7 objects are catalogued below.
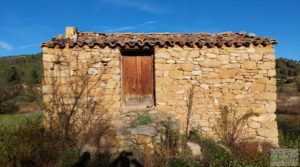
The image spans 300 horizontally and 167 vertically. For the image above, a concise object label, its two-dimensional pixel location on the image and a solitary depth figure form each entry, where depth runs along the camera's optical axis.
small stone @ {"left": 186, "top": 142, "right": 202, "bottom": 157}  5.18
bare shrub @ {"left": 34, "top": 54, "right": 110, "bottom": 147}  5.93
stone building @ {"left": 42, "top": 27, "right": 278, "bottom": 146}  6.11
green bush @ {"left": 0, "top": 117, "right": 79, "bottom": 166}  4.40
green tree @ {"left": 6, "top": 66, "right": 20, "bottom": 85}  22.89
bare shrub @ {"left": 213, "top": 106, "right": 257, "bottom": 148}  6.20
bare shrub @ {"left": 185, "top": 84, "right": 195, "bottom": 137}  6.20
